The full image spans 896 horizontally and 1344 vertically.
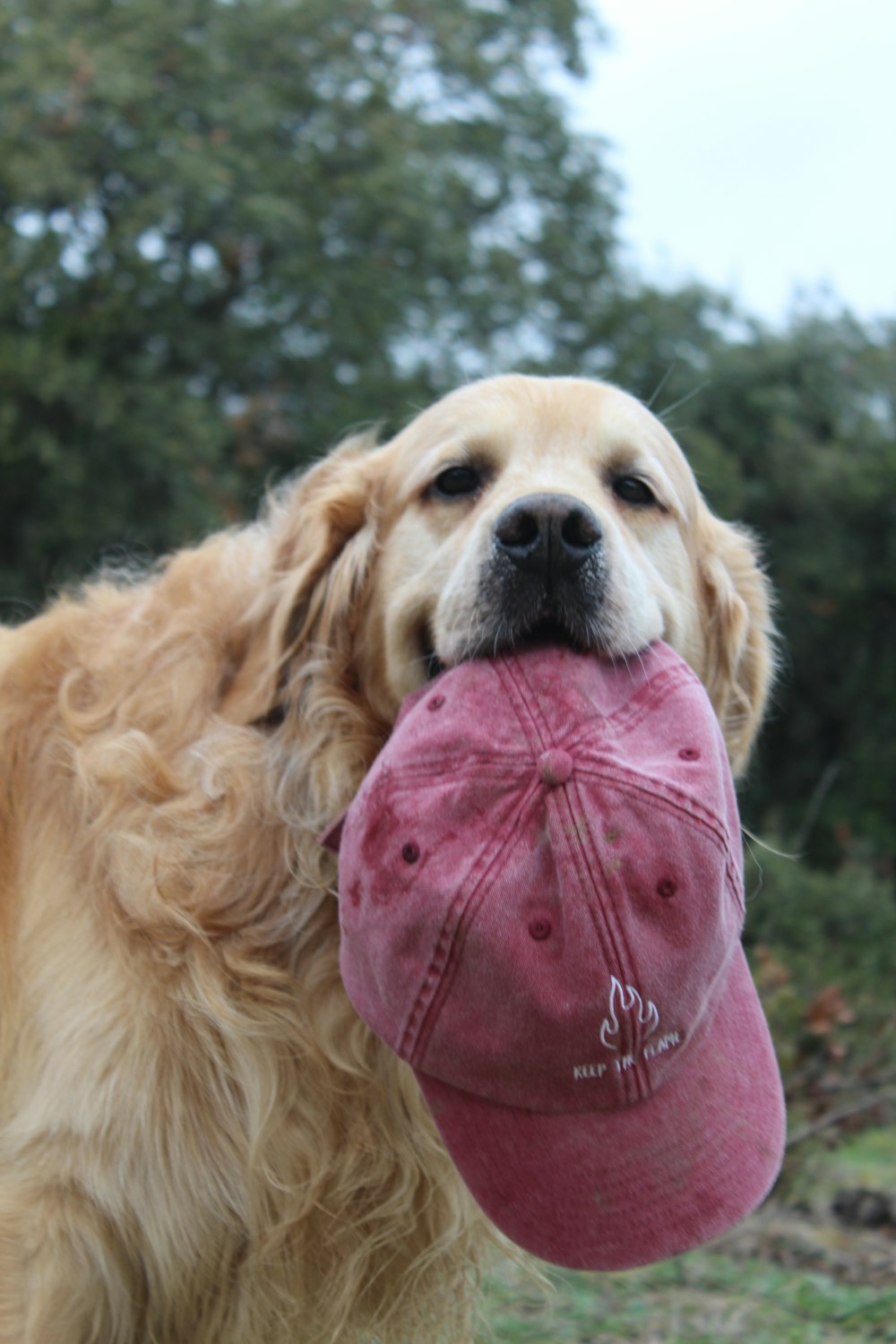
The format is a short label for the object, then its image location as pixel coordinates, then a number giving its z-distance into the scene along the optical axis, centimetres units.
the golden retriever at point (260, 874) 244
